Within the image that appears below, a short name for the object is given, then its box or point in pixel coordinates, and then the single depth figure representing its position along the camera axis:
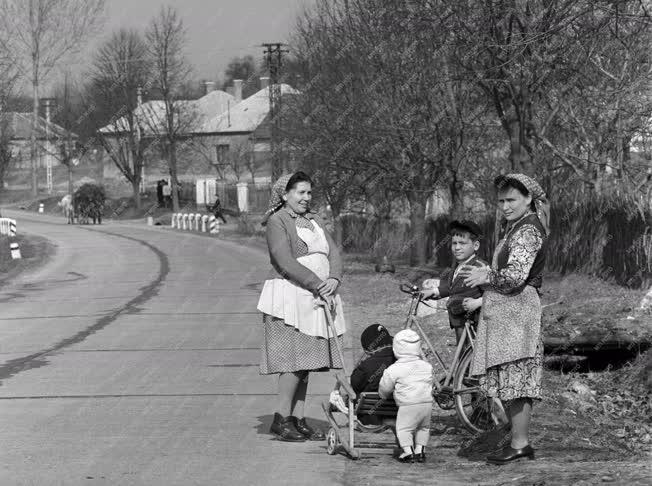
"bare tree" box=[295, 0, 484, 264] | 27.78
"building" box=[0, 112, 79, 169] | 85.92
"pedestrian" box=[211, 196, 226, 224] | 66.75
